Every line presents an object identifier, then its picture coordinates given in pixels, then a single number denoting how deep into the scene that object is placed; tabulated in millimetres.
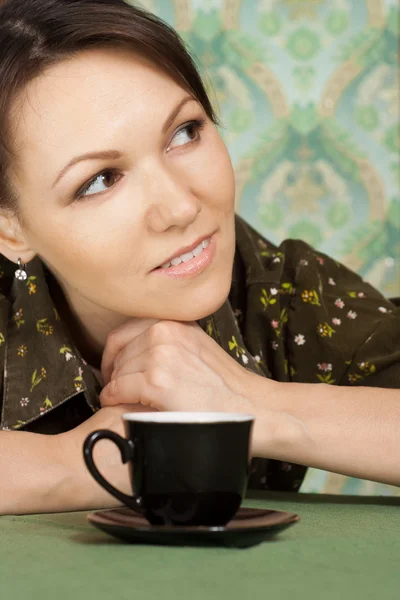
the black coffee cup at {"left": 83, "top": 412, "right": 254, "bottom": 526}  1078
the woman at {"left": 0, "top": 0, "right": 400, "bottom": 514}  1340
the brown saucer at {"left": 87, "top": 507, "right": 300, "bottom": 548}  1060
